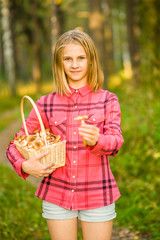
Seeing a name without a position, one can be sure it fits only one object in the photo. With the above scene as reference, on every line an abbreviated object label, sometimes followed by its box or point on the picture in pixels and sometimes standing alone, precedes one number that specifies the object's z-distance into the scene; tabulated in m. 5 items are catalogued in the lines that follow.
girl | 2.18
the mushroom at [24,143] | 2.15
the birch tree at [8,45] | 14.84
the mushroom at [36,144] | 2.10
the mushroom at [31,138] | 2.17
